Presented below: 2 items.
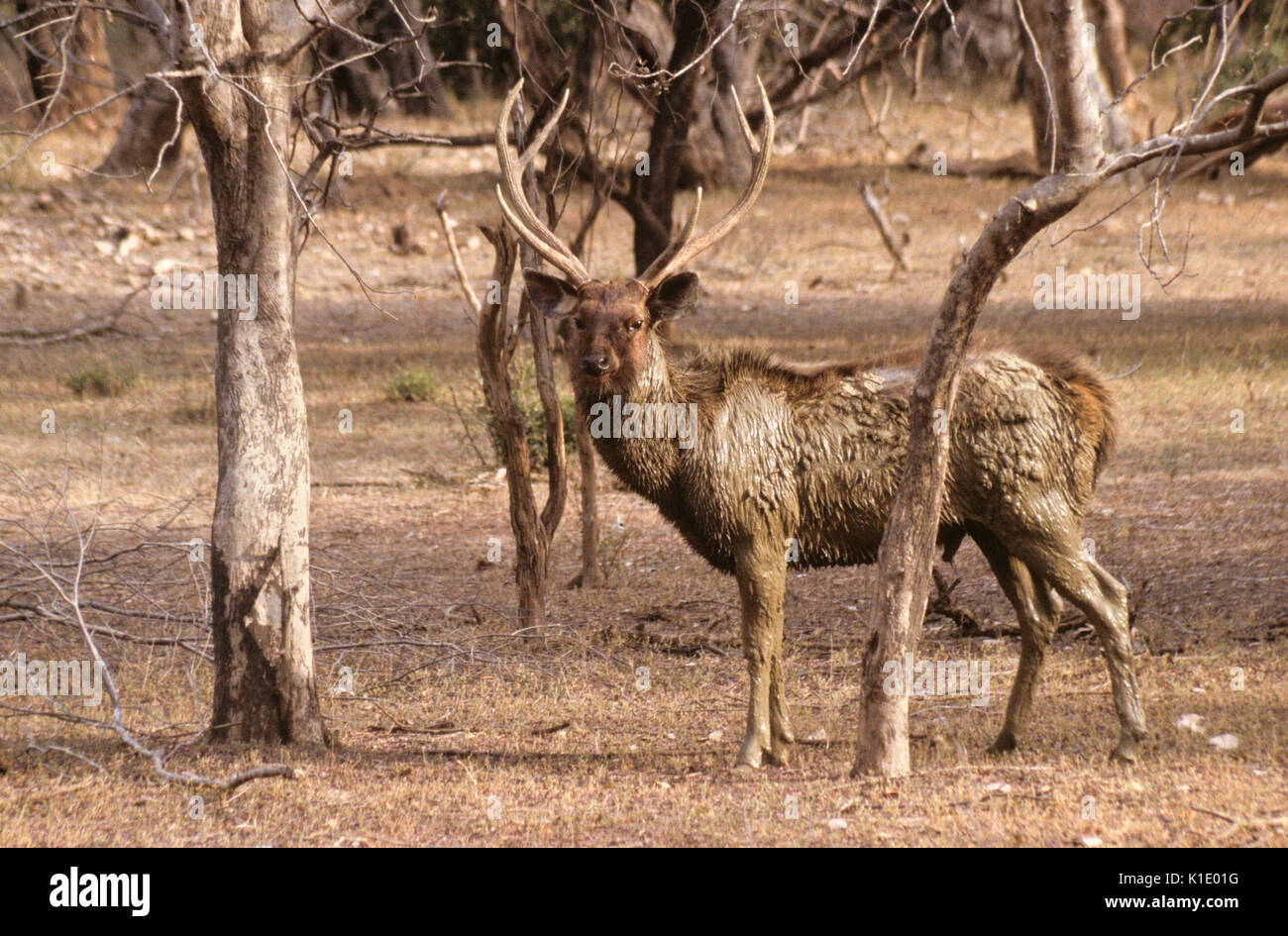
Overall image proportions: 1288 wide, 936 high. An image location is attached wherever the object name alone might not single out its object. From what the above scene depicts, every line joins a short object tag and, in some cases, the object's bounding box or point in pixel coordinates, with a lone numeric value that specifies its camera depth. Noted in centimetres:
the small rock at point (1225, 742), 1300
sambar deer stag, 1312
